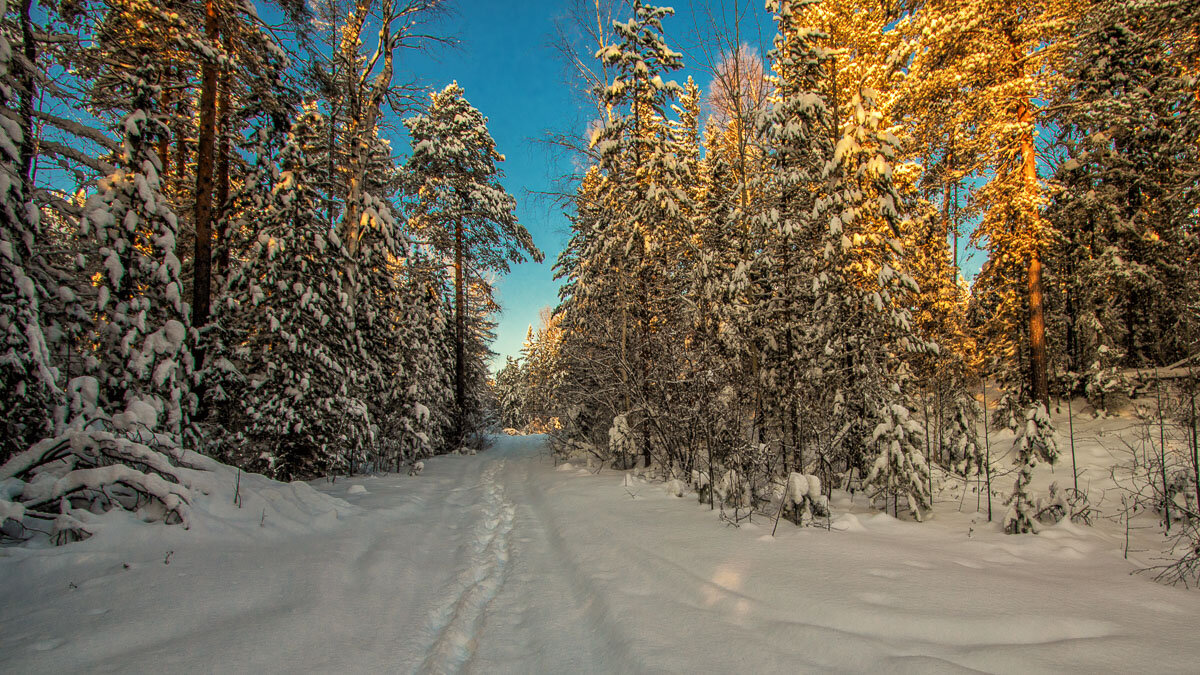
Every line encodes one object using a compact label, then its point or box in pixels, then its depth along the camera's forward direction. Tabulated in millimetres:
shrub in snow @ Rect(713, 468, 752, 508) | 5965
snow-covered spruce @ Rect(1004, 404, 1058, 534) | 4621
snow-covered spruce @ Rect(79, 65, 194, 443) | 6348
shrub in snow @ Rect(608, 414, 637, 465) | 10289
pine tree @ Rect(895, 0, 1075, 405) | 10766
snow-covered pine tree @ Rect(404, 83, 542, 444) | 17484
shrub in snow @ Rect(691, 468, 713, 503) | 6590
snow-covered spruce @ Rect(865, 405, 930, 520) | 5402
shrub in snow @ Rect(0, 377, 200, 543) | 3639
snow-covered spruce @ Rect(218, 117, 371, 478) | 8461
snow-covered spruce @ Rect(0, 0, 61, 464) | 4609
